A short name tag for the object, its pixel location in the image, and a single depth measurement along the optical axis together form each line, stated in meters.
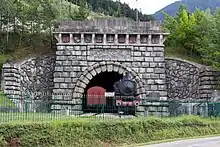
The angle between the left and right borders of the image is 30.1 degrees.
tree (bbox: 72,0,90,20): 43.44
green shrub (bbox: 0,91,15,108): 21.56
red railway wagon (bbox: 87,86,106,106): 24.15
